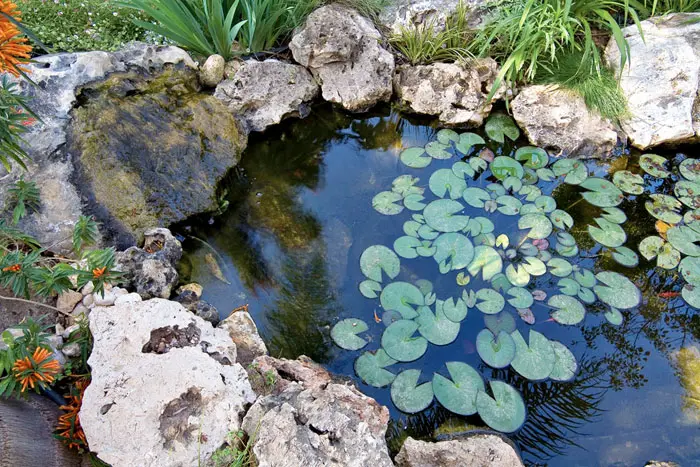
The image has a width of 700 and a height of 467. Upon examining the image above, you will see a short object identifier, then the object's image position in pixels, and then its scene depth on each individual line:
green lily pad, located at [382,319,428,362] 2.68
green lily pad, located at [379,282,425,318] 2.86
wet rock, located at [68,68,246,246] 2.97
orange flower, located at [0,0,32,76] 1.46
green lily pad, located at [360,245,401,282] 3.05
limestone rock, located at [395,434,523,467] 2.07
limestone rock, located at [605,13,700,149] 3.71
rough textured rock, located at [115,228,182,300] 2.62
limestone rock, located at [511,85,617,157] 3.74
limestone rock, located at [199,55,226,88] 3.74
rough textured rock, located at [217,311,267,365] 2.45
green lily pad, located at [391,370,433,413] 2.51
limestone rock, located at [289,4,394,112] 3.86
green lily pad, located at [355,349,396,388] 2.61
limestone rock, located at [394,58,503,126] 3.94
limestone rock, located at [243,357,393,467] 1.79
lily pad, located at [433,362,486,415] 2.51
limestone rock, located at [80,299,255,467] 1.87
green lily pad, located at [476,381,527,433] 2.44
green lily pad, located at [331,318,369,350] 2.75
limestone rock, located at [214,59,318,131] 3.77
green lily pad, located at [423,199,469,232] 3.25
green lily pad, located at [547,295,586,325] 2.85
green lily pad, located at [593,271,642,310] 2.92
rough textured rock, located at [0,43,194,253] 2.76
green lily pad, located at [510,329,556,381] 2.62
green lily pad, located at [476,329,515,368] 2.66
